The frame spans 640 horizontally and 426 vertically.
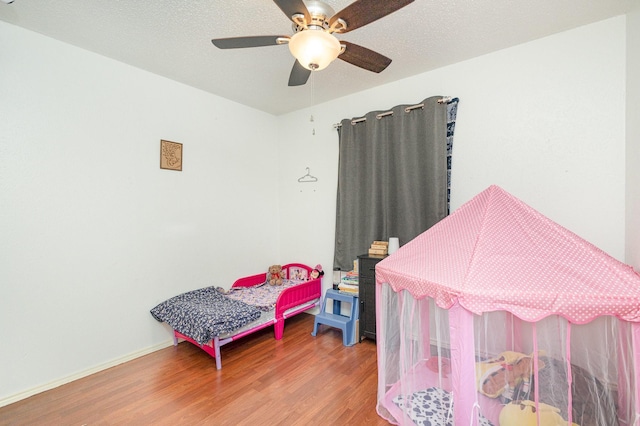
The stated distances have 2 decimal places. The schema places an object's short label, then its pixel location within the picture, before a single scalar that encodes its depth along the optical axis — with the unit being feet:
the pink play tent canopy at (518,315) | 4.43
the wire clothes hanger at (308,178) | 13.42
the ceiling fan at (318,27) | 4.65
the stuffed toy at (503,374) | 5.31
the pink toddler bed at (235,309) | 8.82
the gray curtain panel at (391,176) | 9.65
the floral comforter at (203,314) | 8.66
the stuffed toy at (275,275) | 13.06
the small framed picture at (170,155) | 10.34
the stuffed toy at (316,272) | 12.78
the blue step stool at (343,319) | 10.26
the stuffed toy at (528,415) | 4.71
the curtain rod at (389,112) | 9.56
